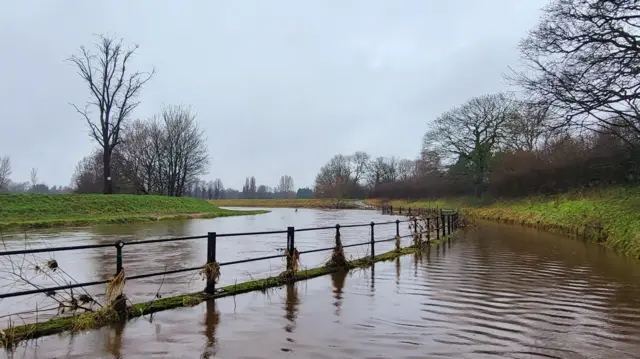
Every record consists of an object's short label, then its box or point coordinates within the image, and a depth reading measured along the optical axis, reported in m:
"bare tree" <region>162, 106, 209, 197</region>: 54.53
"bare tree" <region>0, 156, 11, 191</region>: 75.74
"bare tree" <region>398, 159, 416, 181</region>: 101.44
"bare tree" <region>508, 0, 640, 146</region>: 13.73
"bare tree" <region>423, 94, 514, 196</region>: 41.81
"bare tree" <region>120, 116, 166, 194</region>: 55.88
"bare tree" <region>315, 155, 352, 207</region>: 89.69
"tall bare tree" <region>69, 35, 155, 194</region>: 37.62
